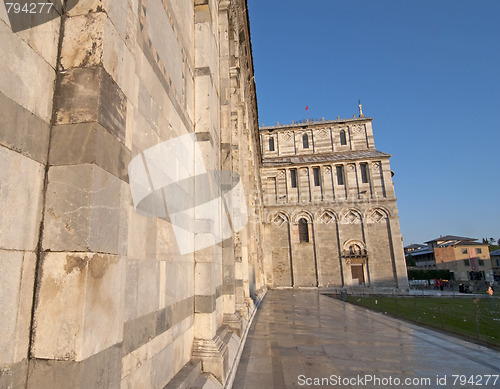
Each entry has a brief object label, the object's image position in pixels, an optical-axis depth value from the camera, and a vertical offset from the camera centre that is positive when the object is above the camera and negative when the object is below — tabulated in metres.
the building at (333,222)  29.64 +4.16
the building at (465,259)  46.94 -0.42
